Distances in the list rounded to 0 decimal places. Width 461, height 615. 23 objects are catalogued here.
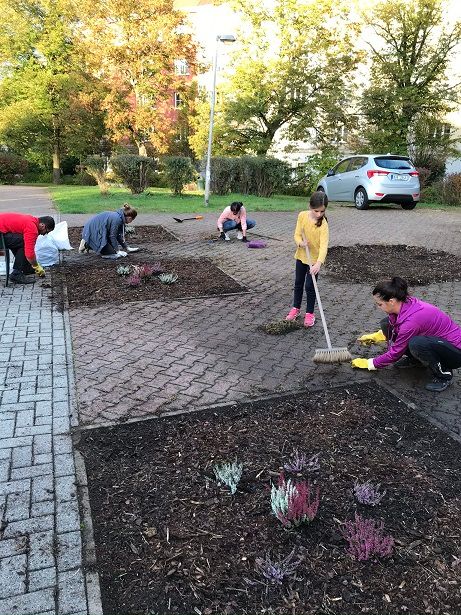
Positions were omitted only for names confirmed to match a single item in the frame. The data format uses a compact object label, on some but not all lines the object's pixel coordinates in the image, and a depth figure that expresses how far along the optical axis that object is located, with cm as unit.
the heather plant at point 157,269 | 795
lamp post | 1579
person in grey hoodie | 881
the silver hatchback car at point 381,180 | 1616
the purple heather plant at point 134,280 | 726
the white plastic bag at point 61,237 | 908
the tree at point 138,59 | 2875
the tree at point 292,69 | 2473
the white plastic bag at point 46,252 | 863
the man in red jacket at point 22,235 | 706
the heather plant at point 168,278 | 741
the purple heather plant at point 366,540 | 241
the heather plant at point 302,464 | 309
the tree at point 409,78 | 2361
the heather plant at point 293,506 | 262
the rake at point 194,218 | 1393
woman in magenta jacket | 399
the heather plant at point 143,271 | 746
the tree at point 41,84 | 3628
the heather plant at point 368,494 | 279
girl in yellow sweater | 545
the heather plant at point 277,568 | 230
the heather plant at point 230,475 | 290
